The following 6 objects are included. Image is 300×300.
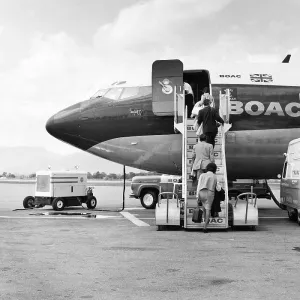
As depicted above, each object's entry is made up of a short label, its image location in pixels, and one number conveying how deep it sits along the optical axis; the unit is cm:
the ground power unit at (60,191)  2378
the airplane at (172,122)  1930
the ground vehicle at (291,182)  1626
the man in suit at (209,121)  1611
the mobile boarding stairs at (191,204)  1477
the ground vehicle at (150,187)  2545
